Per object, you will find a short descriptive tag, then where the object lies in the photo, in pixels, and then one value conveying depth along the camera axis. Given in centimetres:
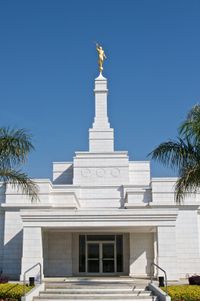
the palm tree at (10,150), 1783
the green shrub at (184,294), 1611
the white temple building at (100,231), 2309
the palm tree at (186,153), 1714
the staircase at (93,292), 1700
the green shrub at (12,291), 1661
